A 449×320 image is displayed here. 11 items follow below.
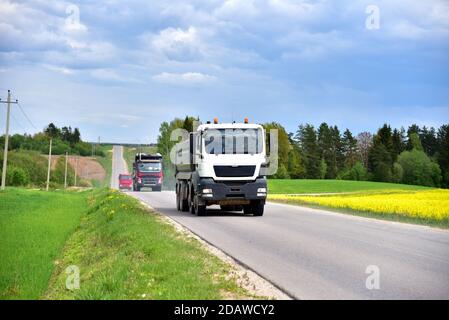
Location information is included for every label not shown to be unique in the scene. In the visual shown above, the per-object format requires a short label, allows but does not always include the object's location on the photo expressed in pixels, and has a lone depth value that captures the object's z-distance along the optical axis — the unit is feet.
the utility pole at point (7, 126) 173.37
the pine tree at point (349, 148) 480.23
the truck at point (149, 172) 192.75
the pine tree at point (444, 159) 349.45
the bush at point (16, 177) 254.47
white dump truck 73.82
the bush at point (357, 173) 426.10
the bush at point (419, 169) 368.68
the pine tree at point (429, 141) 475.89
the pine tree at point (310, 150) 451.53
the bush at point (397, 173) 394.93
